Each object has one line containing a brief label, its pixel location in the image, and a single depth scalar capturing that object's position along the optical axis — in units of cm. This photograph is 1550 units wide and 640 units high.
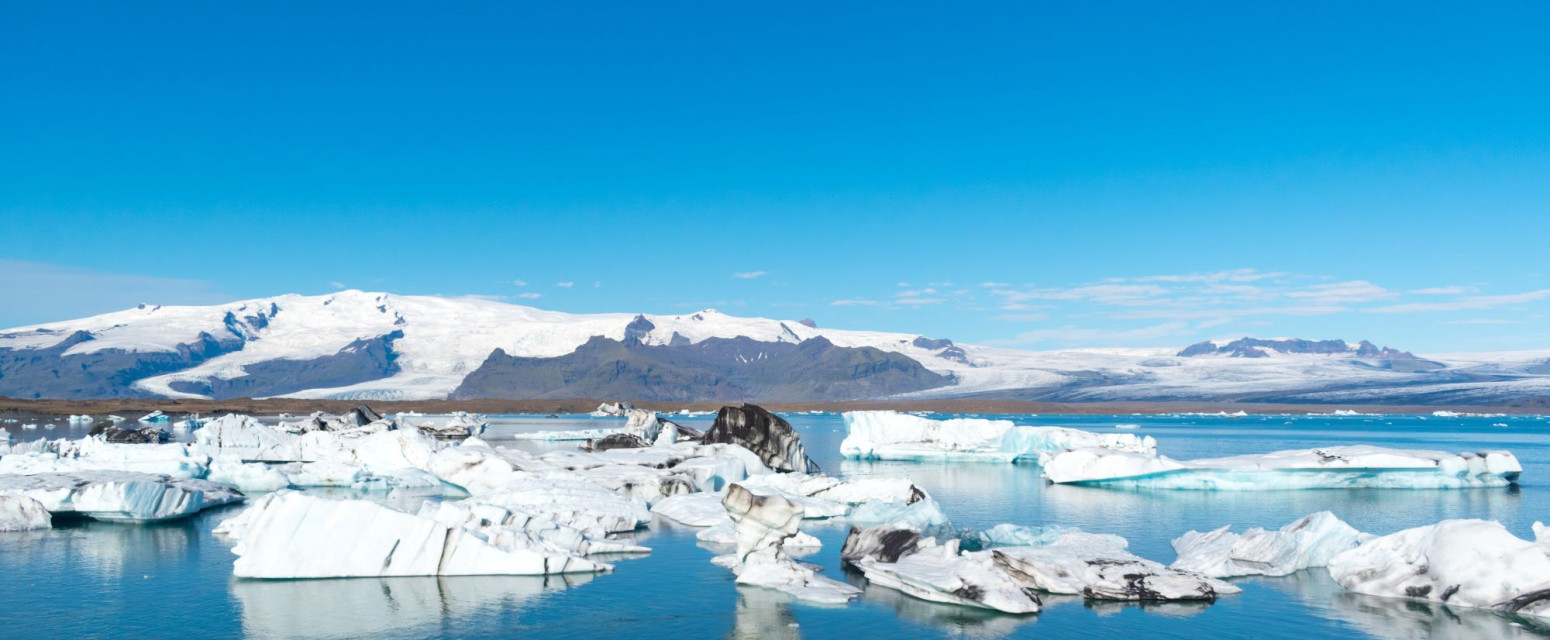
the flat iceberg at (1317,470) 2923
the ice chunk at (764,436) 3259
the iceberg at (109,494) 2062
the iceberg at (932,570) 1382
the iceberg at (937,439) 4447
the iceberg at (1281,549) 1634
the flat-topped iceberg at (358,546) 1534
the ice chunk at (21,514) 1958
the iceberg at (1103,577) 1439
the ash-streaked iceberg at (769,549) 1468
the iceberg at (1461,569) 1360
